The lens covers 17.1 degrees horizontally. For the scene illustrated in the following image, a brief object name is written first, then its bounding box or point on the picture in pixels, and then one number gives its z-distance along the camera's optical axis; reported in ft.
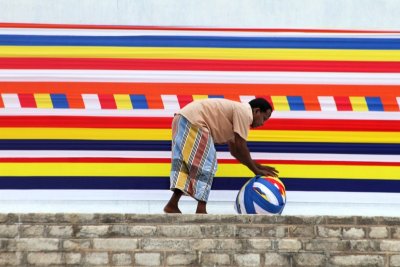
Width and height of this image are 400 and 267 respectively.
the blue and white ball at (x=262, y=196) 34.07
